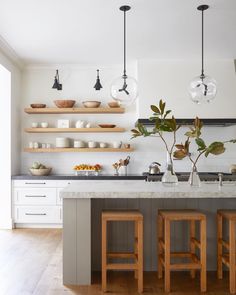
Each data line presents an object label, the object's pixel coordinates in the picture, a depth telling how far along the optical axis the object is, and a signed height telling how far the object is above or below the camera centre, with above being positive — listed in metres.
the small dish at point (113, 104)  5.63 +0.69
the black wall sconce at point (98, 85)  5.33 +0.94
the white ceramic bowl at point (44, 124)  5.69 +0.36
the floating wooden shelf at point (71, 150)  5.61 -0.05
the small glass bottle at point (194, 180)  3.27 -0.31
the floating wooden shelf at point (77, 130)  5.59 +0.27
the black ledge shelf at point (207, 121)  5.33 +0.39
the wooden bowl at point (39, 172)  5.46 -0.39
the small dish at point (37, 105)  5.64 +0.67
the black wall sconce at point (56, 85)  5.38 +0.96
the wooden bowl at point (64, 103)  5.59 +0.70
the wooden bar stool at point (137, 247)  2.87 -0.83
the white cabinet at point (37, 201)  5.29 -0.82
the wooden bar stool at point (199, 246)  2.88 -0.82
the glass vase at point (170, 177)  3.26 -0.28
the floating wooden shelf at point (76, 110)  5.59 +0.59
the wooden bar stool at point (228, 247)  2.90 -0.87
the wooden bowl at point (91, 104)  5.61 +0.69
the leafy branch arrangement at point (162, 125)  3.09 +0.19
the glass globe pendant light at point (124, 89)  3.46 +0.57
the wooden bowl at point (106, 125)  5.61 +0.35
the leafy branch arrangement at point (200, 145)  3.00 +0.00
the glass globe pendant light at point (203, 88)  3.48 +0.58
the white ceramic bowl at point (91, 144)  5.67 +0.04
